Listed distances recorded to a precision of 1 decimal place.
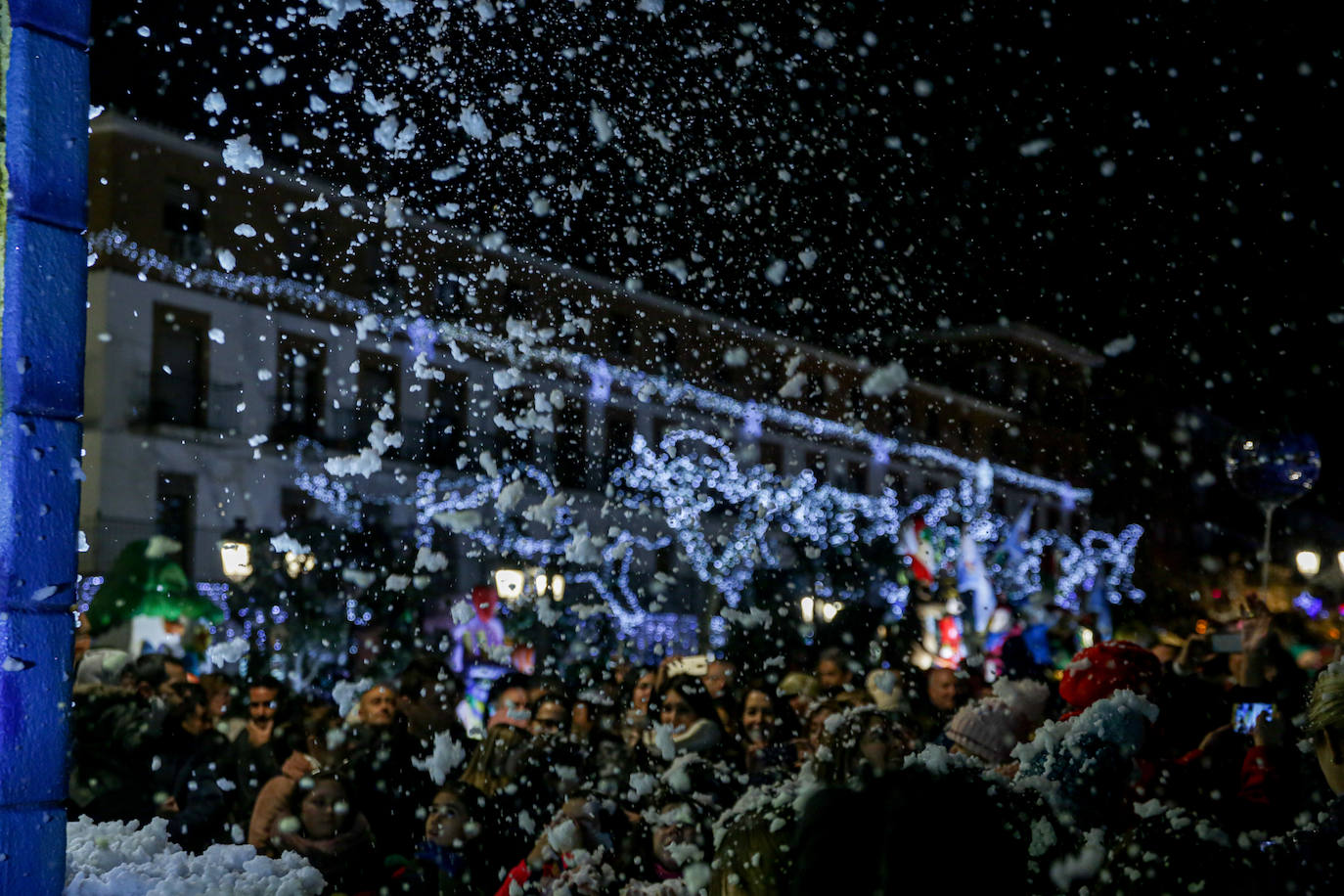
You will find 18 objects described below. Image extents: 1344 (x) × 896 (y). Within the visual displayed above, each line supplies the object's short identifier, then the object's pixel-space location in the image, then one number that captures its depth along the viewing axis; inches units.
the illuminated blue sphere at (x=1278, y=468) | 403.2
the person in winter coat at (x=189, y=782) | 221.0
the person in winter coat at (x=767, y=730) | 233.9
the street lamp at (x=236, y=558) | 499.9
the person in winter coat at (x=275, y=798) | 190.4
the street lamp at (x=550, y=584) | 738.2
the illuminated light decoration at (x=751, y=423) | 1073.5
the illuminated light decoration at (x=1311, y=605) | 531.5
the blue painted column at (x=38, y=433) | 80.7
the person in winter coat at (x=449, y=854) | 178.9
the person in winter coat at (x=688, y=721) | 233.0
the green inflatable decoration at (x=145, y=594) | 625.6
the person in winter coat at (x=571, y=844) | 161.8
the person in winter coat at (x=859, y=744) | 164.6
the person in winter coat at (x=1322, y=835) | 100.4
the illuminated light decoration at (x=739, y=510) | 938.1
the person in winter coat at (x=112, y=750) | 233.1
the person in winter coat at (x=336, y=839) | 175.2
